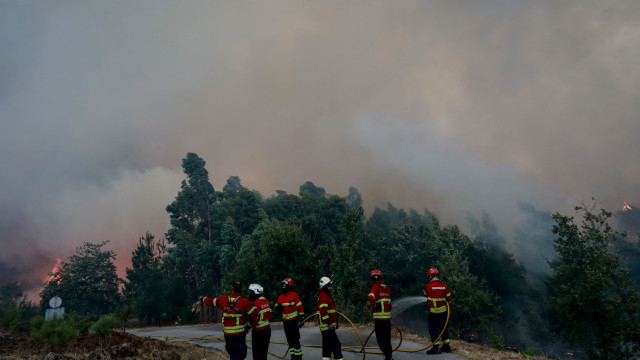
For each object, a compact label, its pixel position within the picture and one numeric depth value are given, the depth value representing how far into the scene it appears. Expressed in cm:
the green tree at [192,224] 5241
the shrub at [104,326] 1312
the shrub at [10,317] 2236
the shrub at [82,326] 1520
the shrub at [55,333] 1181
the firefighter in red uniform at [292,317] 817
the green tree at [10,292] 7625
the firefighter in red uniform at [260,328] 770
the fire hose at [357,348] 908
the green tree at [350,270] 2292
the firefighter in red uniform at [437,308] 908
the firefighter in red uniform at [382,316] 819
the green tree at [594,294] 2808
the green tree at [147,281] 4172
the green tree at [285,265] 2595
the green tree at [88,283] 5659
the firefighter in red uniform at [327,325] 793
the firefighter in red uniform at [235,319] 742
